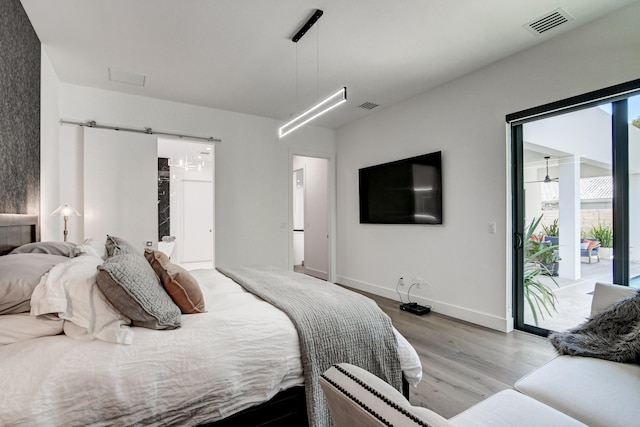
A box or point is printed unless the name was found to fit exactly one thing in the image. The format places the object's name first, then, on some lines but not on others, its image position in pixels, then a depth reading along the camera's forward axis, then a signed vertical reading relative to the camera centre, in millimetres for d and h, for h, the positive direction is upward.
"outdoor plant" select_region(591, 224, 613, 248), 2593 -202
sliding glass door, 2492 +63
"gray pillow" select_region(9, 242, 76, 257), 1891 -223
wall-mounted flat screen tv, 3861 +292
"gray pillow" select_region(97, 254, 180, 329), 1388 -383
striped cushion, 545 -372
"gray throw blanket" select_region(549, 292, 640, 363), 1543 -678
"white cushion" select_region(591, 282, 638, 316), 1760 -496
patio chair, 2711 -333
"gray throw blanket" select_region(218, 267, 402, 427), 1506 -657
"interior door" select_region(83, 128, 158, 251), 3744 +362
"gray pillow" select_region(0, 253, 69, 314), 1303 -294
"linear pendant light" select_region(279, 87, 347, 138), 2535 +942
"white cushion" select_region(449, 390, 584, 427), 1138 -789
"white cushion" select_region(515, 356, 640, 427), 1215 -790
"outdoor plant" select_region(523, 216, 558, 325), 3115 -646
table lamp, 3020 +32
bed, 1119 -616
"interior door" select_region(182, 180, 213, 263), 7754 -216
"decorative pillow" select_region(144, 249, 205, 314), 1671 -412
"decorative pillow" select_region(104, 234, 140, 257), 2183 -250
